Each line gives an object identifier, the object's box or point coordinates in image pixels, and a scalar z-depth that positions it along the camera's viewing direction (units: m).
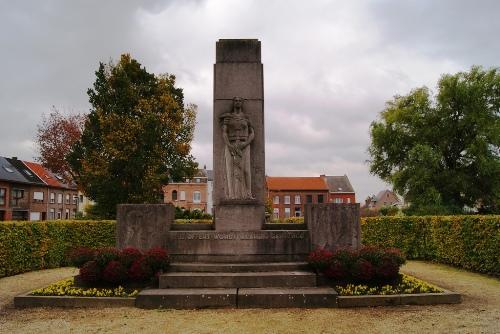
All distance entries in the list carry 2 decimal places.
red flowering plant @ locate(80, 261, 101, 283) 9.30
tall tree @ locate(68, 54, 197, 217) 28.09
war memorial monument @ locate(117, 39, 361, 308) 8.62
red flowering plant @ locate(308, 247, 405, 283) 9.12
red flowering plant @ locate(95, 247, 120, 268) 9.41
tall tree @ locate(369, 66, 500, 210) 34.92
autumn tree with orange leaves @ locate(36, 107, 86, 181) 40.75
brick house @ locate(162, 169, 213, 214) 75.31
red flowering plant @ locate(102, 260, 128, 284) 9.14
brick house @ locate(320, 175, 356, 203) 84.81
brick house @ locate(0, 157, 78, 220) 47.72
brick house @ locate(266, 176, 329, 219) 80.25
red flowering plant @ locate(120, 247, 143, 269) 9.47
